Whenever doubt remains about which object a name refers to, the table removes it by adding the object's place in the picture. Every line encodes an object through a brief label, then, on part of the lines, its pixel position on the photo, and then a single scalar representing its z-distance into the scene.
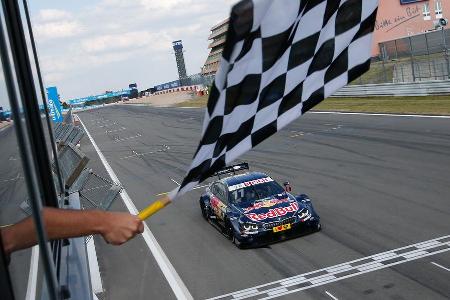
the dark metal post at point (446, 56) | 27.83
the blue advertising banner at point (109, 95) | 162.12
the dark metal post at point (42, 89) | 2.92
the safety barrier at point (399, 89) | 29.54
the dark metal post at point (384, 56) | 36.31
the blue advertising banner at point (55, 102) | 20.62
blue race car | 11.16
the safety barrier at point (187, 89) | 101.62
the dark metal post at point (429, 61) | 31.57
